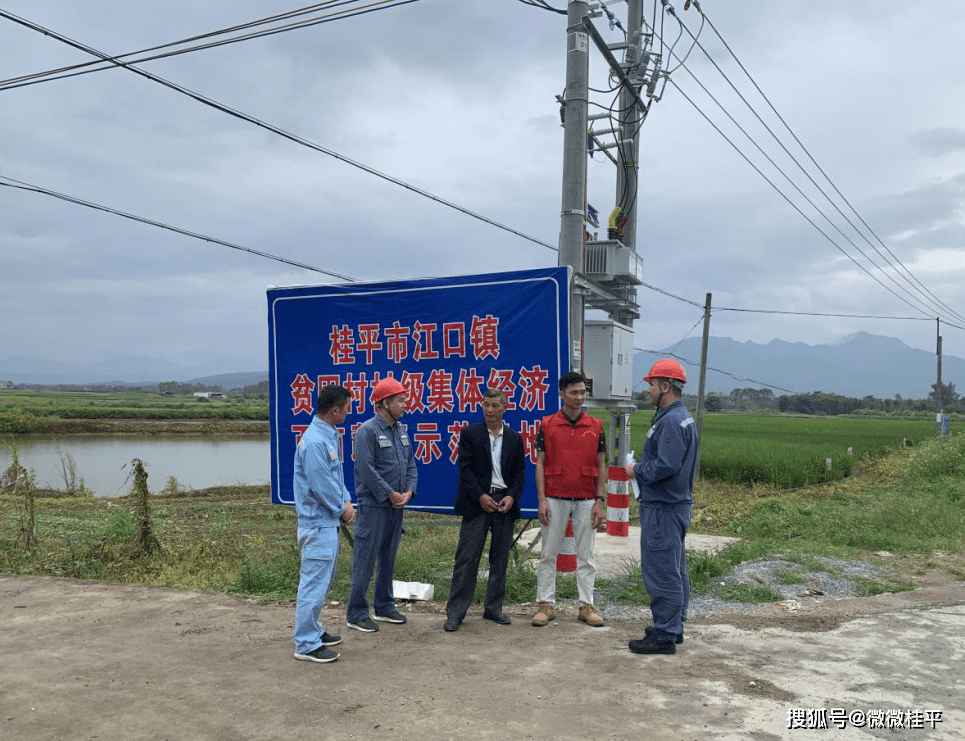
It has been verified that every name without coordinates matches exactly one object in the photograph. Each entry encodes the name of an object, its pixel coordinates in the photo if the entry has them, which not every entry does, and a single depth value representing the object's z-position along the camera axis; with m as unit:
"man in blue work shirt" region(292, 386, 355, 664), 4.32
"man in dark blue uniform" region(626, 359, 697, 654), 4.46
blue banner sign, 6.23
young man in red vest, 5.15
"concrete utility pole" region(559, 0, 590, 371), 6.86
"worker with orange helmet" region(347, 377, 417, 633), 5.02
